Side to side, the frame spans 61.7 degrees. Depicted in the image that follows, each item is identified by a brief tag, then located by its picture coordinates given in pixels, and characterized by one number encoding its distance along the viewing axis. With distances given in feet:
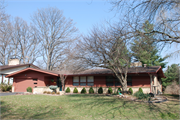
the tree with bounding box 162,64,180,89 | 86.02
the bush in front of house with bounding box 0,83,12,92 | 67.45
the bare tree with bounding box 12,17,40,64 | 114.62
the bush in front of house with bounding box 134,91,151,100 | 43.13
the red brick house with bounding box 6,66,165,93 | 63.05
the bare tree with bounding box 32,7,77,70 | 113.80
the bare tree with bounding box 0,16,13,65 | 108.71
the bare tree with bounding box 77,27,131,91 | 48.93
